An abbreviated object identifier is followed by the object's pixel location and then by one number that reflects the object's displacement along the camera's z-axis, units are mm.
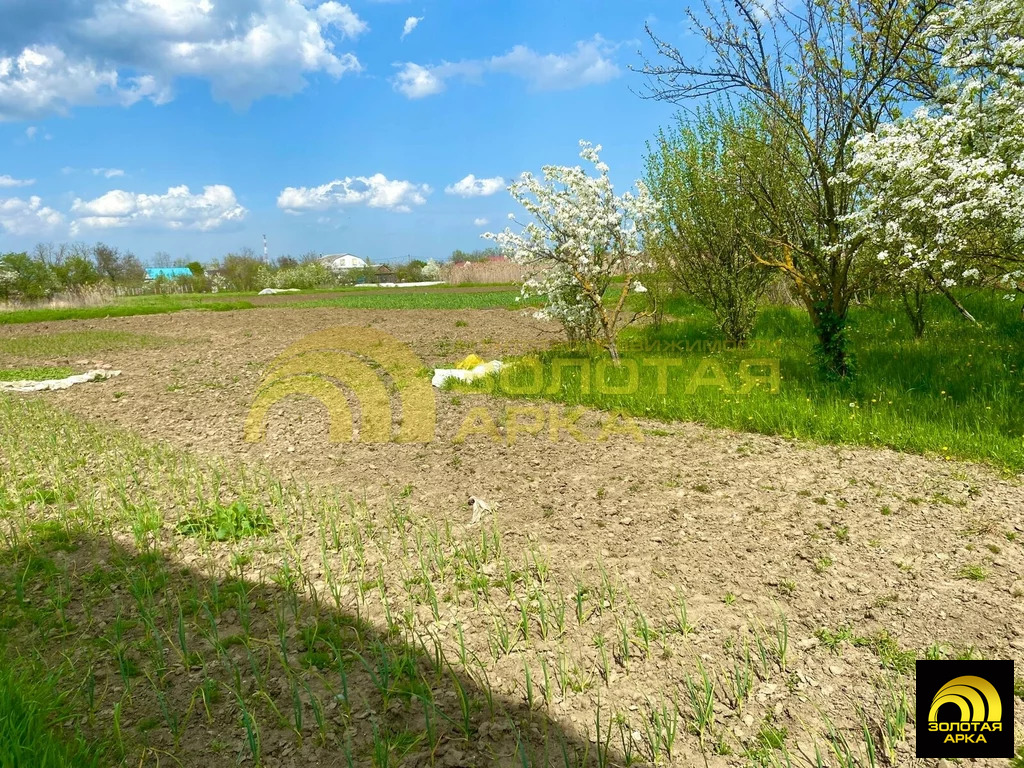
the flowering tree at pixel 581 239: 7961
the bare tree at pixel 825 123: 5848
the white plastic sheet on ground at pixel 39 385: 8891
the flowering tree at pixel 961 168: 4898
